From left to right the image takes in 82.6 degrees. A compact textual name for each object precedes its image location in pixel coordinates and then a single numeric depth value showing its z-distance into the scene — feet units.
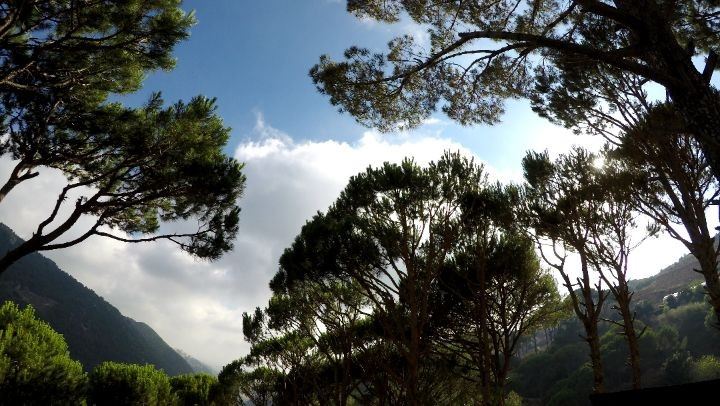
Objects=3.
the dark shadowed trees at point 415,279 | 36.60
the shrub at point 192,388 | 63.05
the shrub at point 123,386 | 46.83
